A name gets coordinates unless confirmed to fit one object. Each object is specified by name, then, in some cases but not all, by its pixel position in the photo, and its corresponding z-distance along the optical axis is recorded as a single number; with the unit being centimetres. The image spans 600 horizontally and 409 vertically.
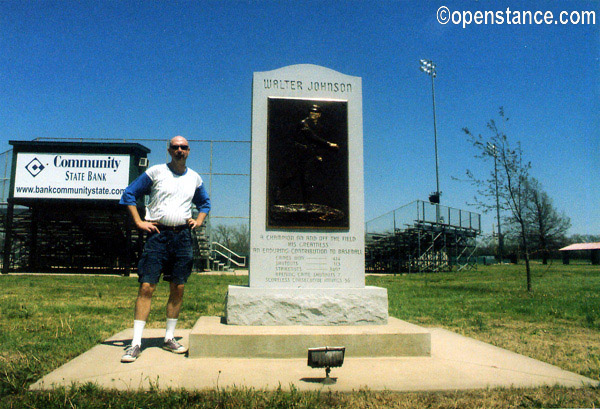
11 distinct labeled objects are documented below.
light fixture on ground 340
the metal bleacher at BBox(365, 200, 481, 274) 2555
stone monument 482
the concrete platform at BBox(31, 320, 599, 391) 338
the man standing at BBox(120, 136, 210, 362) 413
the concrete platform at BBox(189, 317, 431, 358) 418
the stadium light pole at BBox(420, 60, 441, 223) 3105
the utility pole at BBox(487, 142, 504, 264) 1140
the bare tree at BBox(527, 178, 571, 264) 3221
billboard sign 1823
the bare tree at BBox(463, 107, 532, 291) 1132
